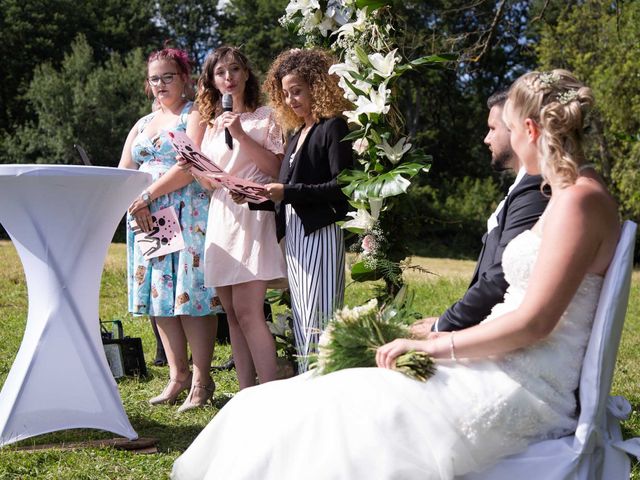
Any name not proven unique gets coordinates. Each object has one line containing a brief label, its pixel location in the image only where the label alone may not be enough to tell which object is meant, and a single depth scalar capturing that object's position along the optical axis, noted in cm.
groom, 314
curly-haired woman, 452
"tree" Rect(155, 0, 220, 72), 4609
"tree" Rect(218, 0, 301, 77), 4072
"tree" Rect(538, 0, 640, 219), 2239
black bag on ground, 639
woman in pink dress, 490
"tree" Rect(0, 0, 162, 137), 3909
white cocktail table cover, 412
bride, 243
